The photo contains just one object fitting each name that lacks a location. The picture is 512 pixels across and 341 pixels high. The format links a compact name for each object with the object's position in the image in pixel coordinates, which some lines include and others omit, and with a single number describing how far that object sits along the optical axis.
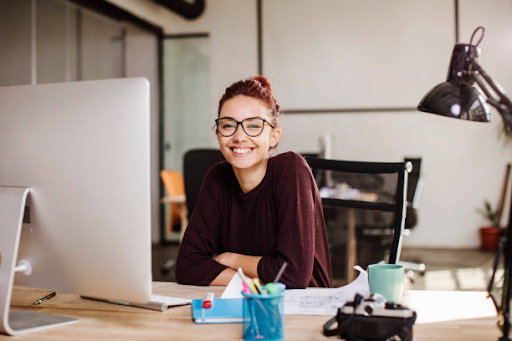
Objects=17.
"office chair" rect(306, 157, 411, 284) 1.73
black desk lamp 1.11
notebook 1.16
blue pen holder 1.01
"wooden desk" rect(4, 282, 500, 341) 1.08
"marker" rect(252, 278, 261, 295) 1.04
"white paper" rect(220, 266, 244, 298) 1.29
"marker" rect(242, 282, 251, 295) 1.03
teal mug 1.15
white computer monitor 1.06
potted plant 6.03
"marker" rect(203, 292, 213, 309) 1.22
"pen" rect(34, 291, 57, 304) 1.38
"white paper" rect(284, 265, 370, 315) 1.22
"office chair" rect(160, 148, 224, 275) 3.34
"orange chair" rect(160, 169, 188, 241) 4.90
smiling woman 1.58
